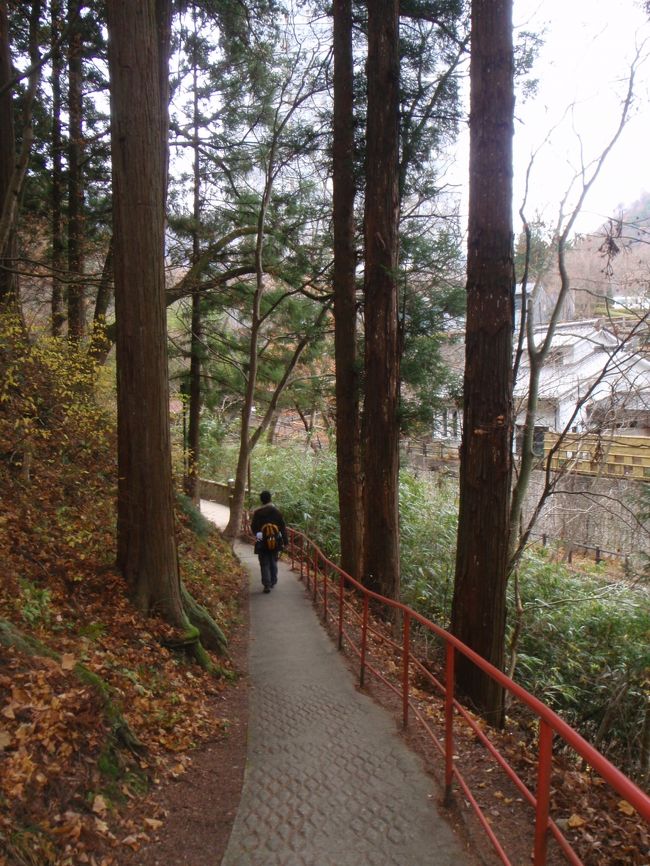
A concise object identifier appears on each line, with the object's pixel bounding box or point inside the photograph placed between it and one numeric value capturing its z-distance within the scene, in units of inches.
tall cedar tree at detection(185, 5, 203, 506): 530.9
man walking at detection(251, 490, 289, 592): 415.5
